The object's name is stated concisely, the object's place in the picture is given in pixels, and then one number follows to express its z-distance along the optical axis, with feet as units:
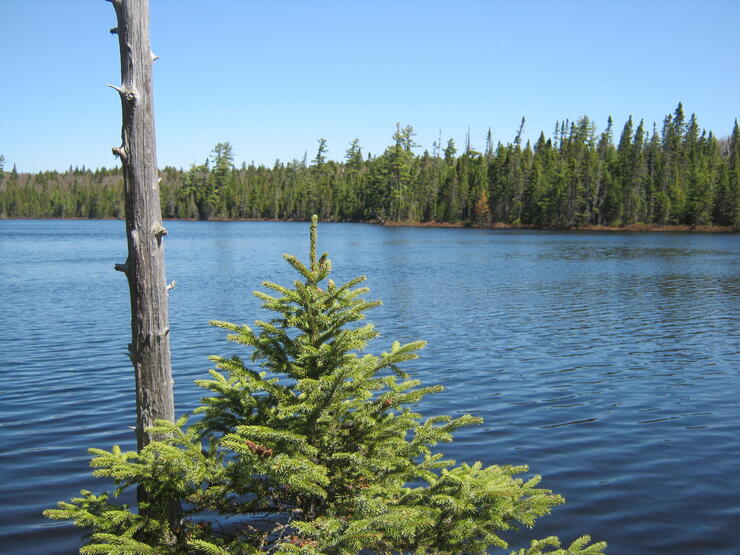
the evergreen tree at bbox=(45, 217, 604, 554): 13.03
